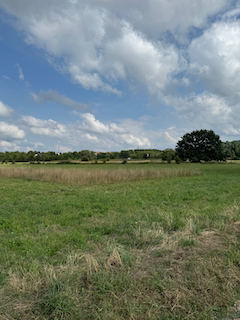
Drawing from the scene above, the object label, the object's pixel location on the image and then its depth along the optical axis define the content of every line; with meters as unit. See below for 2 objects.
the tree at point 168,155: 61.87
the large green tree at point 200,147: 63.06
